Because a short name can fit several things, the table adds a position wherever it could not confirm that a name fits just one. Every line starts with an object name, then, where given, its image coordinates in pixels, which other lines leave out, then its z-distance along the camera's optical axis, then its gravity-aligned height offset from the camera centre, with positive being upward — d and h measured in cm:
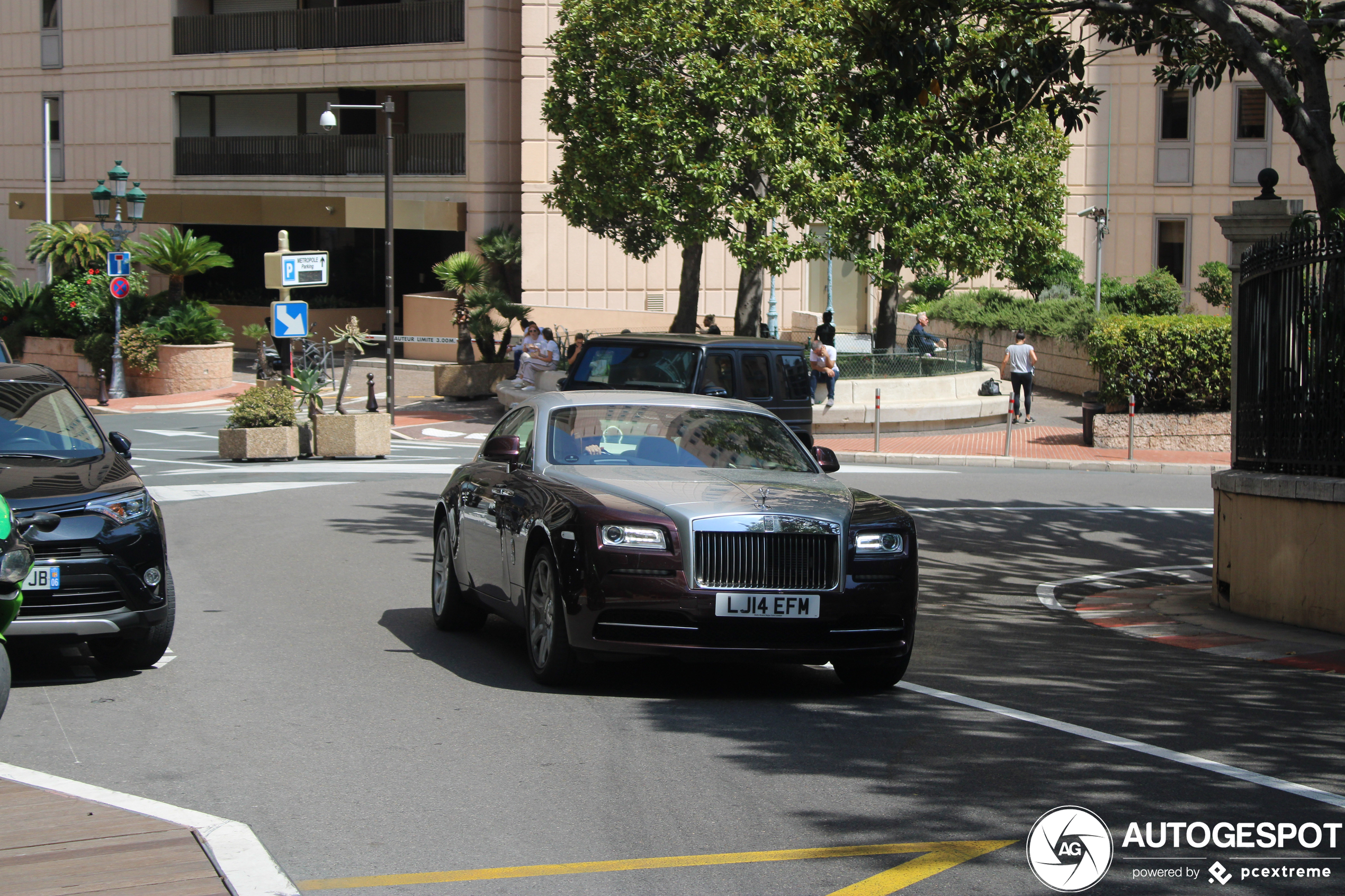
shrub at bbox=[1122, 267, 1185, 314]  3584 +187
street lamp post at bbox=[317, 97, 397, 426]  2958 +294
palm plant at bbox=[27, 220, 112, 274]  3875 +315
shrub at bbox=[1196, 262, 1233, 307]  3778 +229
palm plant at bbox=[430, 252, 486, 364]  3722 +238
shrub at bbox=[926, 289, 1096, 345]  3266 +142
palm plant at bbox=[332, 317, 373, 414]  2571 +57
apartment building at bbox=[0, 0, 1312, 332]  4041 +645
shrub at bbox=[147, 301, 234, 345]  3466 +99
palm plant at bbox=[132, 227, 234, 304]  3725 +283
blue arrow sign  2497 +85
